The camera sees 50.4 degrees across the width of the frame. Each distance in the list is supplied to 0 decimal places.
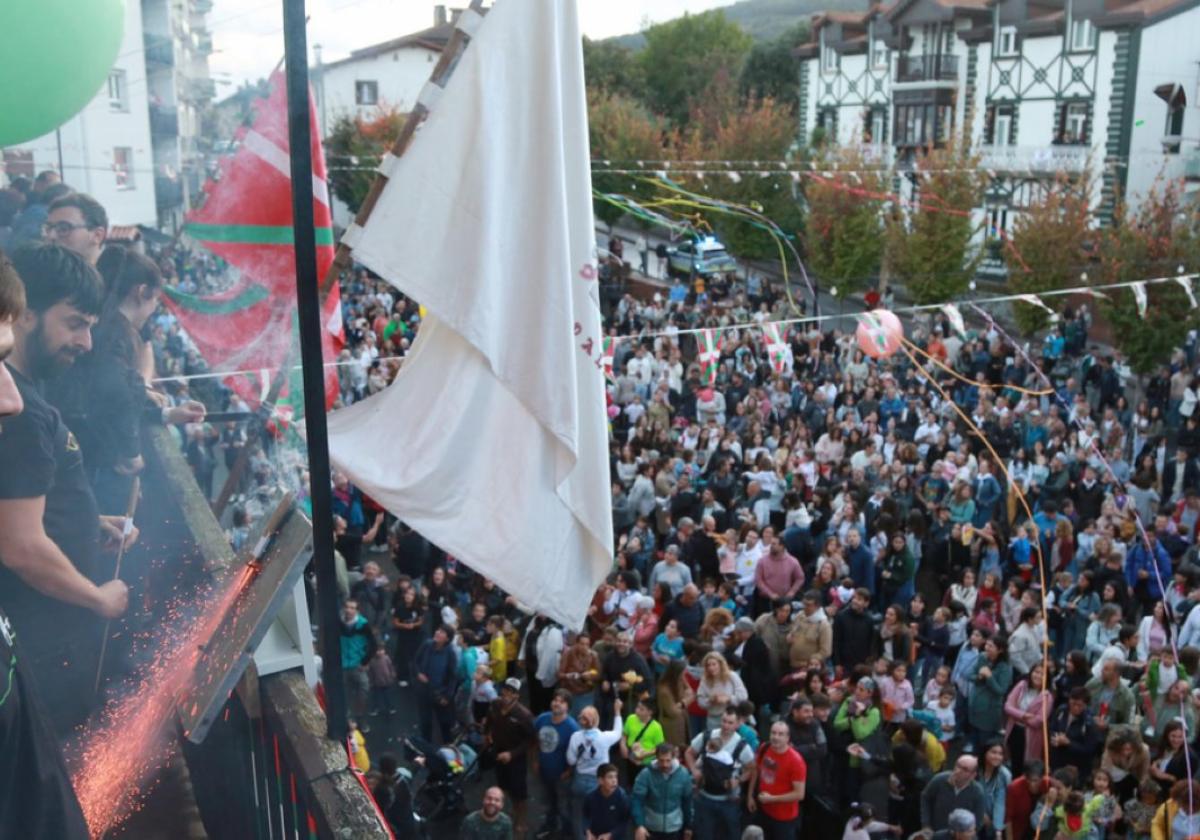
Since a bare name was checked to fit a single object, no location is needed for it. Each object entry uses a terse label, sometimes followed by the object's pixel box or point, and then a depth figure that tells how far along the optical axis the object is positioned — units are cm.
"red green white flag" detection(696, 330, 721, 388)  1553
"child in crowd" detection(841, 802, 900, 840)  715
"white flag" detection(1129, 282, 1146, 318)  1703
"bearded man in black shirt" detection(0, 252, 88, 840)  200
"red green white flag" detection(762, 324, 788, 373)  1602
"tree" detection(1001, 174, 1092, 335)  2444
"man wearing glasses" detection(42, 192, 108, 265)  451
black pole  267
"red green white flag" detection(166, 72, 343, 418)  456
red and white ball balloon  1489
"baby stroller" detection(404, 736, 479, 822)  785
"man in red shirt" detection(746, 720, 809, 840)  731
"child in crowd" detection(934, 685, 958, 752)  823
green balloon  299
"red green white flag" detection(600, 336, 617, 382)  1310
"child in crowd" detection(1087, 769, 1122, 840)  710
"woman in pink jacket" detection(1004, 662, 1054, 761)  823
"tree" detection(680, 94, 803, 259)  3191
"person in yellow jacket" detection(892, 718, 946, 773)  761
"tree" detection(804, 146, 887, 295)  2767
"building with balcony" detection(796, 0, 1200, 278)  3180
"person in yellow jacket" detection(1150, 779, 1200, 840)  694
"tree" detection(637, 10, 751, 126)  5500
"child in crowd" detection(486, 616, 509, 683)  911
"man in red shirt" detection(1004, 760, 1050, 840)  729
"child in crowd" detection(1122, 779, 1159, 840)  719
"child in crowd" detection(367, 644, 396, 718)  904
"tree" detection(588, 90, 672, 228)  3378
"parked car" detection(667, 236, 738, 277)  3106
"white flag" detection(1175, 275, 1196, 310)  1666
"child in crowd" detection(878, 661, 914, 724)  810
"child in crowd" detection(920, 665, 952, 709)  834
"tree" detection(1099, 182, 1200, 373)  1995
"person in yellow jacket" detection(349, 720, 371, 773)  624
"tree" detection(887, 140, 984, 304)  2588
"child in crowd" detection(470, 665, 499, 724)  840
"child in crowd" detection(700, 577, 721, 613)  970
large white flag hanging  383
